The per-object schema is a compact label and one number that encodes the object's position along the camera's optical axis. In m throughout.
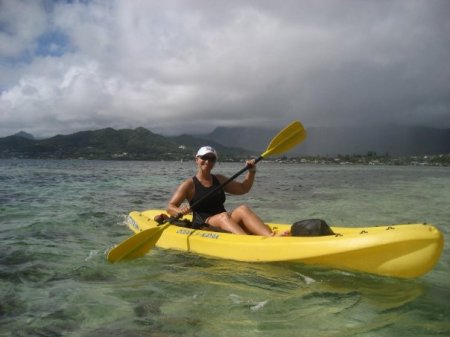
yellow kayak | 4.41
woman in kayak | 6.38
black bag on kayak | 5.37
